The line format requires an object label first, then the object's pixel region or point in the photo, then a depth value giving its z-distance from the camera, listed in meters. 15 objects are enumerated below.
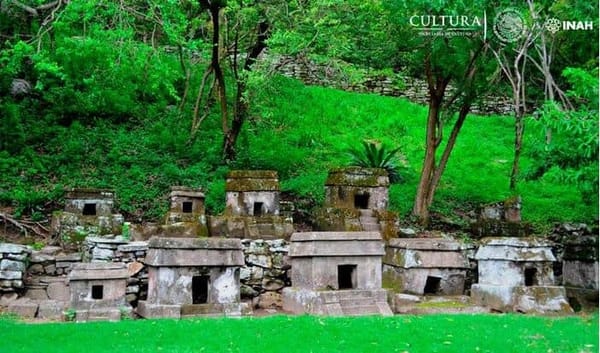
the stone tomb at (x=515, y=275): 10.02
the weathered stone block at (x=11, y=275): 10.27
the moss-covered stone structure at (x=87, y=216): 12.26
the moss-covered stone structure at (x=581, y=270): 10.48
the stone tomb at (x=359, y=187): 13.28
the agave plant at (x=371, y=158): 16.52
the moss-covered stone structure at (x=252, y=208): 12.30
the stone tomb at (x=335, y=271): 9.95
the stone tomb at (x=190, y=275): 9.54
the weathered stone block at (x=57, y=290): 10.57
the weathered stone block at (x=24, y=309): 9.34
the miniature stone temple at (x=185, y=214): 12.20
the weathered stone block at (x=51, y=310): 9.31
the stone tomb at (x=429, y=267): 11.06
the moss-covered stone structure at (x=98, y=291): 9.20
